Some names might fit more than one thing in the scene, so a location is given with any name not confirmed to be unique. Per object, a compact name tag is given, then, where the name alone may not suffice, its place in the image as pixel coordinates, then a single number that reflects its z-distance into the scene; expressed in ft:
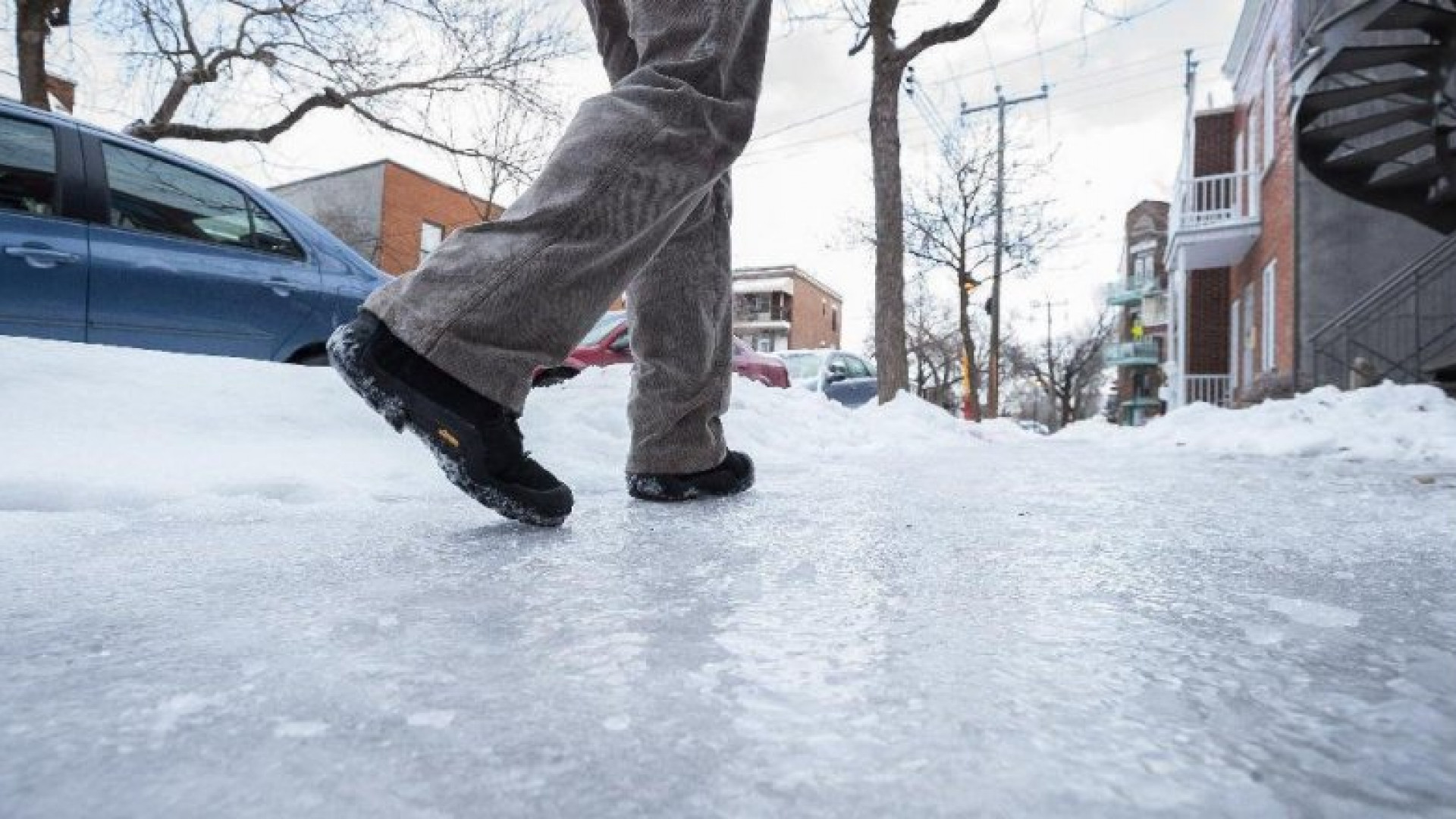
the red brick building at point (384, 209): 84.43
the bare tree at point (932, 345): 136.77
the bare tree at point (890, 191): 29.43
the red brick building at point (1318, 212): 23.25
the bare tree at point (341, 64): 35.73
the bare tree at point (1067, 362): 171.94
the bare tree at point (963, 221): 74.33
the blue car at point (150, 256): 10.65
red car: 24.64
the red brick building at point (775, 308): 185.06
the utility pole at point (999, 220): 72.79
